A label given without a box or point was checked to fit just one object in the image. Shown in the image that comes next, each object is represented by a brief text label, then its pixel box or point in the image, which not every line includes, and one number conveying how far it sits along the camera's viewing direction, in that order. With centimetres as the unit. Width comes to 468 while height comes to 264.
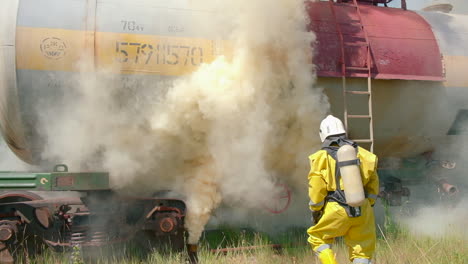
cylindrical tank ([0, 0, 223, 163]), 415
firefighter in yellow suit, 337
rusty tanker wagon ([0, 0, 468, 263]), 420
